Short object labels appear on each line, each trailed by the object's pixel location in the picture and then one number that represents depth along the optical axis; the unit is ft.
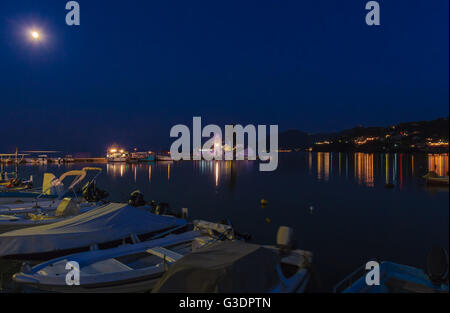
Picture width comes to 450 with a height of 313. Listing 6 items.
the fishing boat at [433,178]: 133.24
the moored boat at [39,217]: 42.06
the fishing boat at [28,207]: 50.46
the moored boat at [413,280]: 23.77
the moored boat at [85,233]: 32.42
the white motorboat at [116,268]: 24.72
